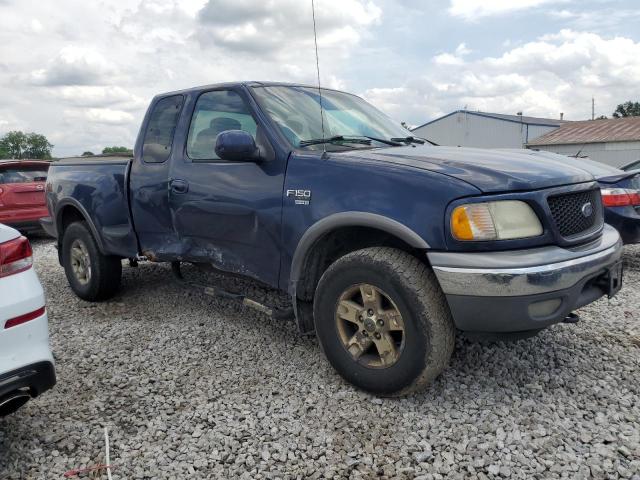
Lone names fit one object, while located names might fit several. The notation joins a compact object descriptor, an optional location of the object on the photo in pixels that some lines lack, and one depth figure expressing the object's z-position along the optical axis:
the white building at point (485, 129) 40.75
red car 9.09
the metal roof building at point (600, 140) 31.73
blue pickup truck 2.63
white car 2.38
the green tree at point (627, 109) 66.75
